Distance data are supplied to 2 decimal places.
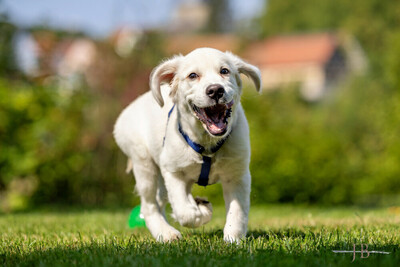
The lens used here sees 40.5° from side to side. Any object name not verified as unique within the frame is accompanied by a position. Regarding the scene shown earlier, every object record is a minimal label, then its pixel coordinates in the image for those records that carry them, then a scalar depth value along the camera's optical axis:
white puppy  3.96
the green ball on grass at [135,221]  6.42
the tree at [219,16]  66.87
